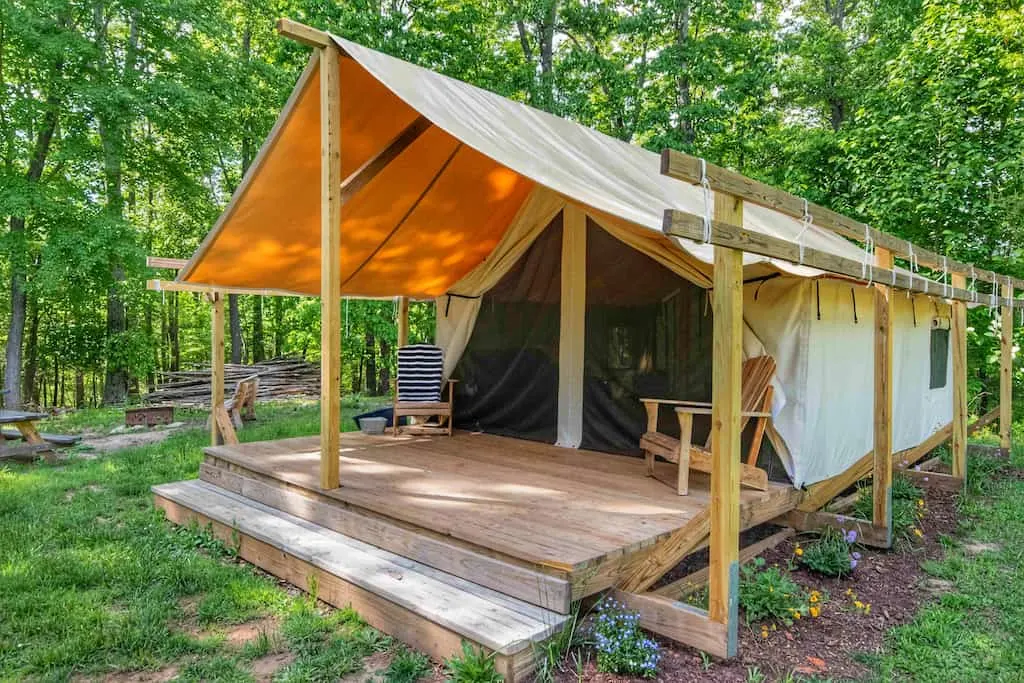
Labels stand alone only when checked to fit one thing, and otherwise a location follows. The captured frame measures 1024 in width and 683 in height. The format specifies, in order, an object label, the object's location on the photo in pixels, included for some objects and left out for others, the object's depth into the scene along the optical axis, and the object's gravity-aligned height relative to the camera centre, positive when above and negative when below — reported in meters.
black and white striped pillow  5.75 -0.37
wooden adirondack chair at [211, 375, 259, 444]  5.36 -0.82
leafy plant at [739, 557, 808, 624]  2.69 -1.16
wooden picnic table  5.80 -1.06
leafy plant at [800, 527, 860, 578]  3.32 -1.21
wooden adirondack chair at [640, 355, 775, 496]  3.54 -0.59
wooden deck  2.66 -0.91
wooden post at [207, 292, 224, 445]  5.53 -0.16
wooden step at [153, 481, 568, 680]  2.27 -1.11
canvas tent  3.53 +0.69
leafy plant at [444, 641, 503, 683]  2.13 -1.17
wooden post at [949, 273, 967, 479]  4.93 -0.45
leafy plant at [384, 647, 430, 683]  2.26 -1.25
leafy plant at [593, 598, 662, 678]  2.23 -1.16
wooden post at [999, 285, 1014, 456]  5.57 -0.33
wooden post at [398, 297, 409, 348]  6.68 +0.16
